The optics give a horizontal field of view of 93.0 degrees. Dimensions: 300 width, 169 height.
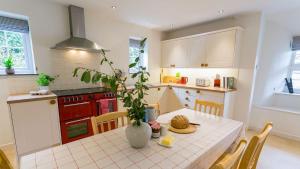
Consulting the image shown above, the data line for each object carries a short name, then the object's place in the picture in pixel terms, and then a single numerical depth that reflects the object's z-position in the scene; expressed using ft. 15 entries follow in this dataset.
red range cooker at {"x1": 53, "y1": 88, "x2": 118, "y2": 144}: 7.29
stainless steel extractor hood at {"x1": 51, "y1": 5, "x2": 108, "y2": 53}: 8.11
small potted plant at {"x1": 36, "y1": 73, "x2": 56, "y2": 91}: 7.48
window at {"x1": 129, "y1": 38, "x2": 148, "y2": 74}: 12.12
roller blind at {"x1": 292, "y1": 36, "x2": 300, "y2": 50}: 13.36
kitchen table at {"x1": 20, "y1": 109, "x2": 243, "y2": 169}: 2.80
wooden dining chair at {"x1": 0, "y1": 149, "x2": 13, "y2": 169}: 2.21
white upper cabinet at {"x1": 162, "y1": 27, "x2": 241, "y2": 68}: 9.36
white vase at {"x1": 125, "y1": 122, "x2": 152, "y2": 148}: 3.23
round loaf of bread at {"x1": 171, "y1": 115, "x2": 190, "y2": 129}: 4.29
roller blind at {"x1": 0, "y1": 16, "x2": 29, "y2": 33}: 7.12
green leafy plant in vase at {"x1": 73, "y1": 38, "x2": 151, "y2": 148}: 3.08
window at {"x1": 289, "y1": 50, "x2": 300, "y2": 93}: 13.87
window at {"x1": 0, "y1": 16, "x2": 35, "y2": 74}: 7.30
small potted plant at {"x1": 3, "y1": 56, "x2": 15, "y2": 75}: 7.19
